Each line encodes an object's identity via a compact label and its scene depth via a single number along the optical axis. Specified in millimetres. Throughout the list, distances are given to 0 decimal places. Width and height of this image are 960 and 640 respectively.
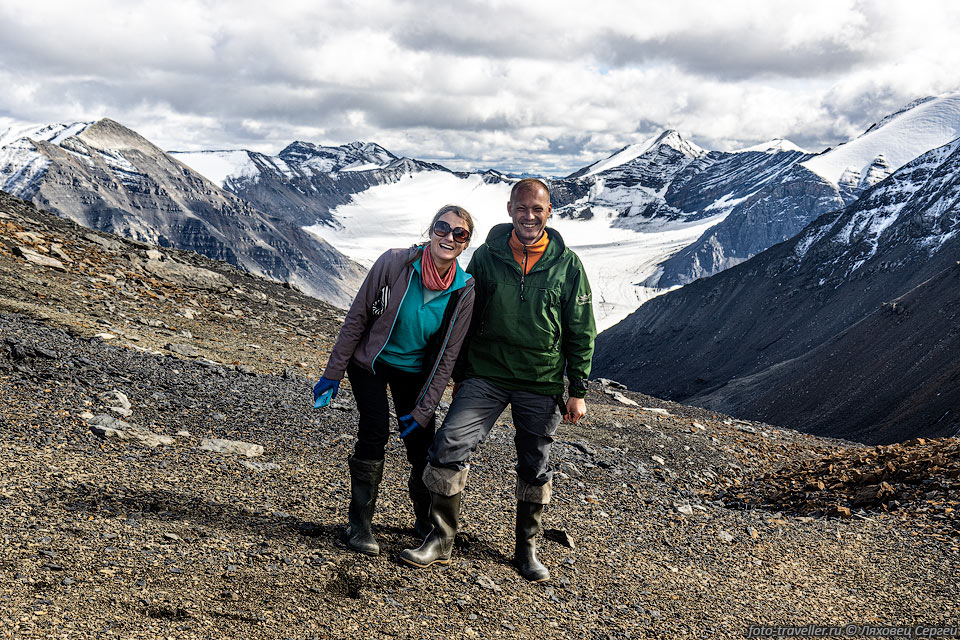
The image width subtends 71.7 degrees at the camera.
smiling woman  5043
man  5211
